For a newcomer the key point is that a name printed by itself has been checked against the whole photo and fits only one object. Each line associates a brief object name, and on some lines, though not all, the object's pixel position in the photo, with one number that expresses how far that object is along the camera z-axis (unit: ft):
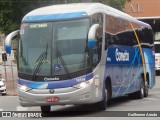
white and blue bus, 49.67
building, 223.30
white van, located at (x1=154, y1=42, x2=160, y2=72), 139.03
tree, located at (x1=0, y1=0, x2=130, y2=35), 114.32
